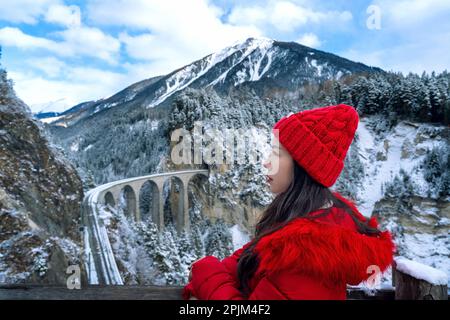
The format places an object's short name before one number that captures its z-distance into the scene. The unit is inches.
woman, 44.9
